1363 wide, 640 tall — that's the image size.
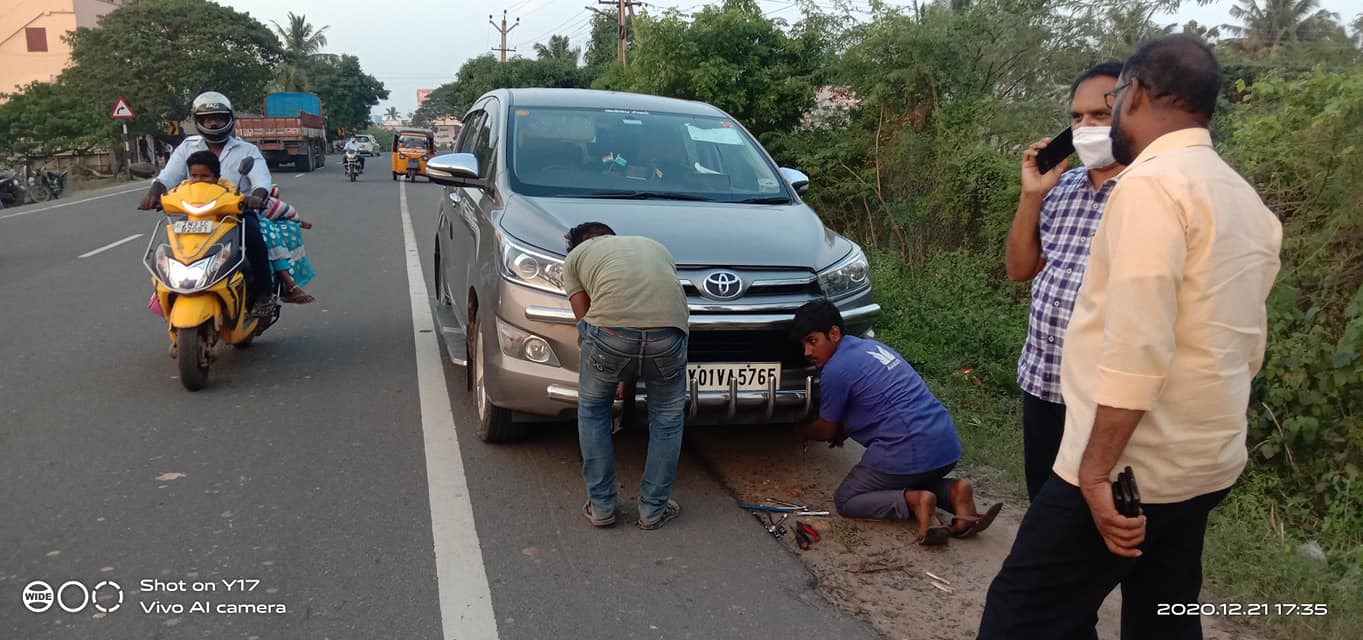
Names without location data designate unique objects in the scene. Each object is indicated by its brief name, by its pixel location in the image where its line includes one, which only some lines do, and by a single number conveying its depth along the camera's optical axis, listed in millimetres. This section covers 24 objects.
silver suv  4410
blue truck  37938
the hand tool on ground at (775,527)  4152
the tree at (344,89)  81875
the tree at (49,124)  29688
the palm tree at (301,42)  75525
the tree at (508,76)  46250
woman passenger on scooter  6555
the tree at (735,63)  12219
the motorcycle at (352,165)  33125
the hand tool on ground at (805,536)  4046
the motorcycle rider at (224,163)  6438
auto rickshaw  33569
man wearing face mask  3049
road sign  30850
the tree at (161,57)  40562
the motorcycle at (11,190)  22281
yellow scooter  5930
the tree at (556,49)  67938
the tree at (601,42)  45612
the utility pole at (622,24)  31234
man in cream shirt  1939
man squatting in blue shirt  4195
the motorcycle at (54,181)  24703
